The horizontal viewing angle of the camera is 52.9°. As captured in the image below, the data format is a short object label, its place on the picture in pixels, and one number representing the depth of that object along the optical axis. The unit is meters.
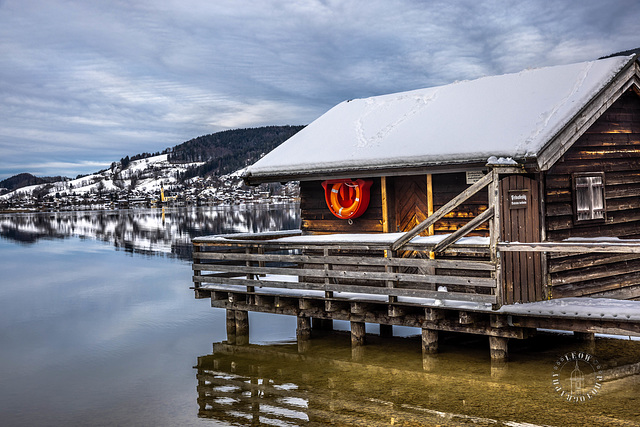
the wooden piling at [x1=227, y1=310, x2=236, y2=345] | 17.02
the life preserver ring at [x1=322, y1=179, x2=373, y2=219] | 15.10
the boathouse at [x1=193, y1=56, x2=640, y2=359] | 11.75
